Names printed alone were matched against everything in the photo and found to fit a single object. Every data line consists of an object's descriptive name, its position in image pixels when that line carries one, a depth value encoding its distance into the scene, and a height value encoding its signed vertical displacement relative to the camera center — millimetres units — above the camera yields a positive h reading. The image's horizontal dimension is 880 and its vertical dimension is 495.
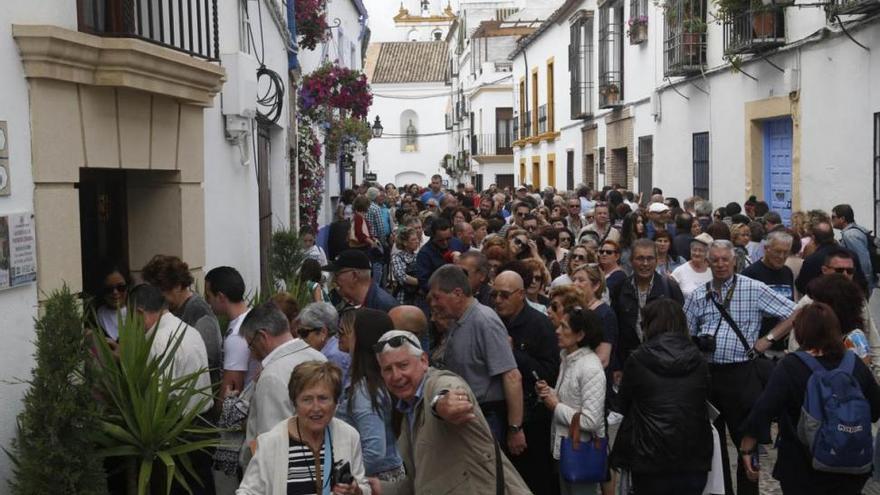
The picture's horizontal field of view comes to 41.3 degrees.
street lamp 28242 +1249
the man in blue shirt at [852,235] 10148 -573
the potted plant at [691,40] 16828 +1973
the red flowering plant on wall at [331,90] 16953 +1318
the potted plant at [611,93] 22992 +1621
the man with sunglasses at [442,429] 4182 -921
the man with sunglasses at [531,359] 6559 -1038
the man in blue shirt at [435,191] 22453 -256
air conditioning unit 9195 +768
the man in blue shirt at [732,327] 6980 -949
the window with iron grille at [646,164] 20969 +182
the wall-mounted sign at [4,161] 5508 +116
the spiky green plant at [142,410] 5465 -1078
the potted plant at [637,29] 20500 +2587
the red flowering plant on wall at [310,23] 15742 +2152
